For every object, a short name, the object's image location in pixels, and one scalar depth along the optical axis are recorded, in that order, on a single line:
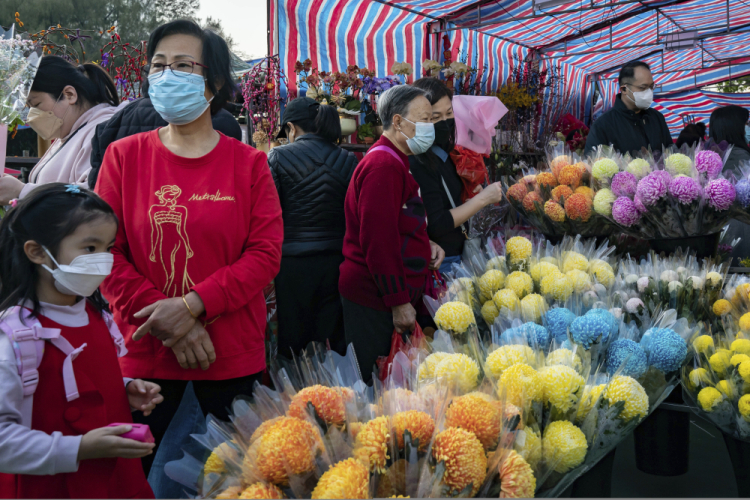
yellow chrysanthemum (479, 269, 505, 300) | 1.72
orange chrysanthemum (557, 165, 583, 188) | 2.48
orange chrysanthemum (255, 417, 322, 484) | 0.77
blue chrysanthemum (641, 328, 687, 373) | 1.26
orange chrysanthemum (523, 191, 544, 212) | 2.53
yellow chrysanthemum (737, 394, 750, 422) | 1.19
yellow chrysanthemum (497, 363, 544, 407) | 0.96
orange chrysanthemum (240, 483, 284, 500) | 0.76
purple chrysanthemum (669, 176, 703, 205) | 2.19
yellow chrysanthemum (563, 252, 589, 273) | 1.81
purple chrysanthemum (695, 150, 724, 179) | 2.28
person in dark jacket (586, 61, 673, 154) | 3.31
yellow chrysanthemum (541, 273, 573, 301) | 1.63
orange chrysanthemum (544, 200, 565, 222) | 2.45
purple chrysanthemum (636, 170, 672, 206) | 2.21
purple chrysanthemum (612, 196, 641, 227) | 2.28
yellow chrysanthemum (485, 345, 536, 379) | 1.07
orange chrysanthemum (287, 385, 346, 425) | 0.88
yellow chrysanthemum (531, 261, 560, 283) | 1.73
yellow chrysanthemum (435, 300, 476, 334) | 1.43
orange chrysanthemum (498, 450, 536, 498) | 0.81
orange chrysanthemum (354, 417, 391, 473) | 0.79
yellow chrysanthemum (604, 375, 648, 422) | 1.01
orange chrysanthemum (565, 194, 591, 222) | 2.37
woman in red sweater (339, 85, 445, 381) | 2.15
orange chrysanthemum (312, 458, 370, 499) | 0.72
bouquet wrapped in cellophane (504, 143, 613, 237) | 2.40
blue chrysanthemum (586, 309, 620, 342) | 1.26
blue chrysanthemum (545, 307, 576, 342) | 1.31
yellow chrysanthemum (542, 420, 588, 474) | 0.92
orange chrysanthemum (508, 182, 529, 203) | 2.62
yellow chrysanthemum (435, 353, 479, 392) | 1.03
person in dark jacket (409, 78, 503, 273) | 2.48
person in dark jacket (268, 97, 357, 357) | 2.98
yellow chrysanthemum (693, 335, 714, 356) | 1.31
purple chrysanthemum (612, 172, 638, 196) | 2.31
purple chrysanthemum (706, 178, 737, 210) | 2.17
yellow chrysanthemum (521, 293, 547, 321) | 1.43
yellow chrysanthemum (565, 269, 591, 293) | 1.67
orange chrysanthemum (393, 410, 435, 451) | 0.81
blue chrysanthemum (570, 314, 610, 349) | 1.24
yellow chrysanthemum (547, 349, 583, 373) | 1.10
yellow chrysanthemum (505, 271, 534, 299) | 1.68
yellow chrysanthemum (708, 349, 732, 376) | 1.26
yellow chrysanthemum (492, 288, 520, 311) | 1.55
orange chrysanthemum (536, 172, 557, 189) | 2.54
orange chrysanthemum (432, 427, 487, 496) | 0.78
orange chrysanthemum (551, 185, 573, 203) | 2.45
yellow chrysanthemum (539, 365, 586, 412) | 0.98
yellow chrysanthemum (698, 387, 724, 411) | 1.24
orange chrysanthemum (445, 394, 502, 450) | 0.85
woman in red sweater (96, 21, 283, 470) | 1.46
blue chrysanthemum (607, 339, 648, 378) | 1.20
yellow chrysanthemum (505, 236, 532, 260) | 1.86
